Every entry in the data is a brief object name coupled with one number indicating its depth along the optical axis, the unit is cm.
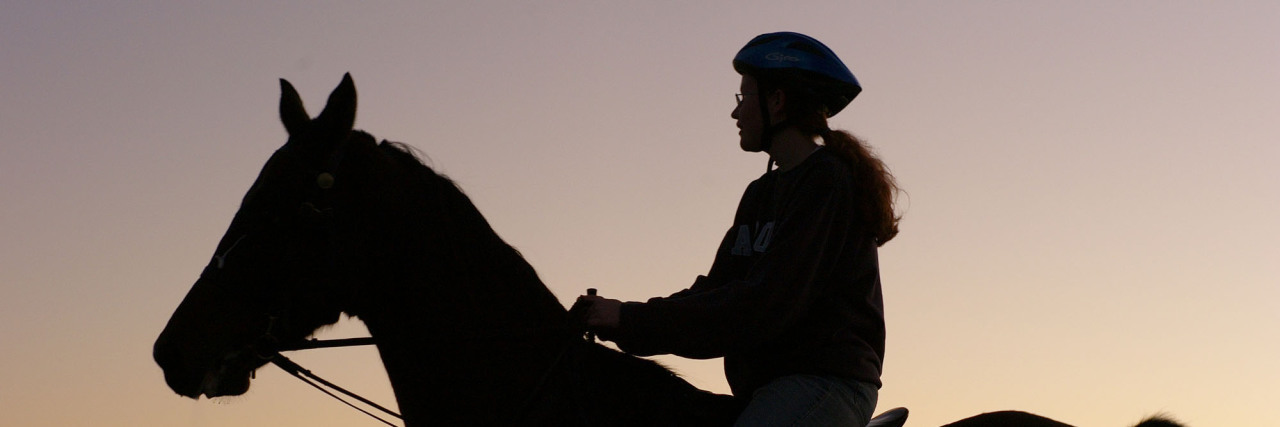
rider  423
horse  416
